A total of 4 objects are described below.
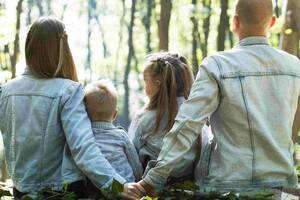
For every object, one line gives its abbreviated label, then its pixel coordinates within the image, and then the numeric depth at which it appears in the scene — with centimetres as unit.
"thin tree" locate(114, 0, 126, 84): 3997
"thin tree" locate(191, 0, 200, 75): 1768
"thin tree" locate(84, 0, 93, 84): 3832
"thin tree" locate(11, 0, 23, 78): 1150
